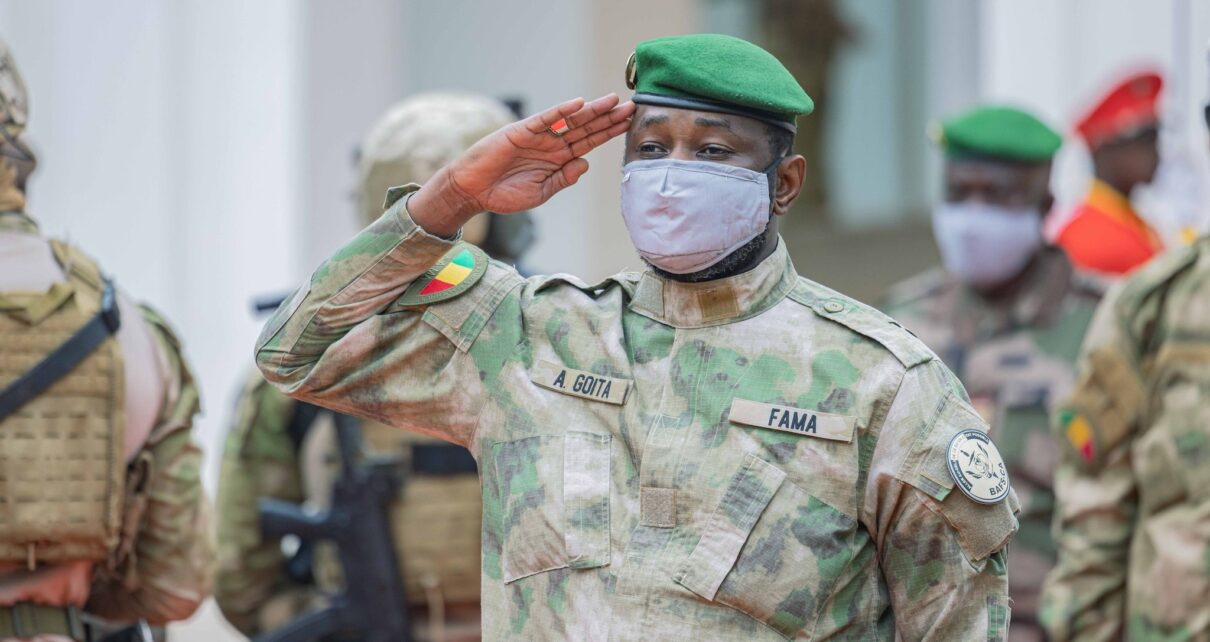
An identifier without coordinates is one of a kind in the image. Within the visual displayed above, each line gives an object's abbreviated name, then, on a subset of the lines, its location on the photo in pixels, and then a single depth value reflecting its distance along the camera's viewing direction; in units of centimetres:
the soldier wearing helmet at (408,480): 1089
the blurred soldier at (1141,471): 959
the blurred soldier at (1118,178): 1598
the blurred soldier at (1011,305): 1226
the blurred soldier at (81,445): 823
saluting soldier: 641
